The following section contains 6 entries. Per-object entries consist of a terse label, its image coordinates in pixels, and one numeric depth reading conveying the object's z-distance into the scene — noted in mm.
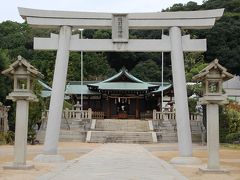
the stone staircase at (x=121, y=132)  33906
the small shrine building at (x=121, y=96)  48000
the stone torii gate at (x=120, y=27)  17625
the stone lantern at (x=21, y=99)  13672
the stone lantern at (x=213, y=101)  13281
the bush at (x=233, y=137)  31986
